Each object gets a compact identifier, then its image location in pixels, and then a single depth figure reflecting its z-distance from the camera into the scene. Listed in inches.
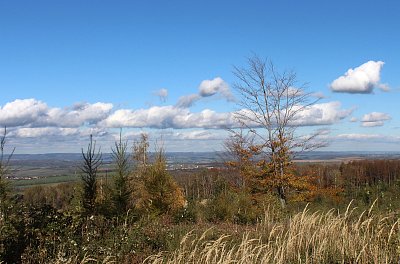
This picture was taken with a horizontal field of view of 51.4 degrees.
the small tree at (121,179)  556.1
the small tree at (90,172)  491.2
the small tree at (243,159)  789.9
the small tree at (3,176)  316.1
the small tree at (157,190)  655.9
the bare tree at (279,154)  719.7
